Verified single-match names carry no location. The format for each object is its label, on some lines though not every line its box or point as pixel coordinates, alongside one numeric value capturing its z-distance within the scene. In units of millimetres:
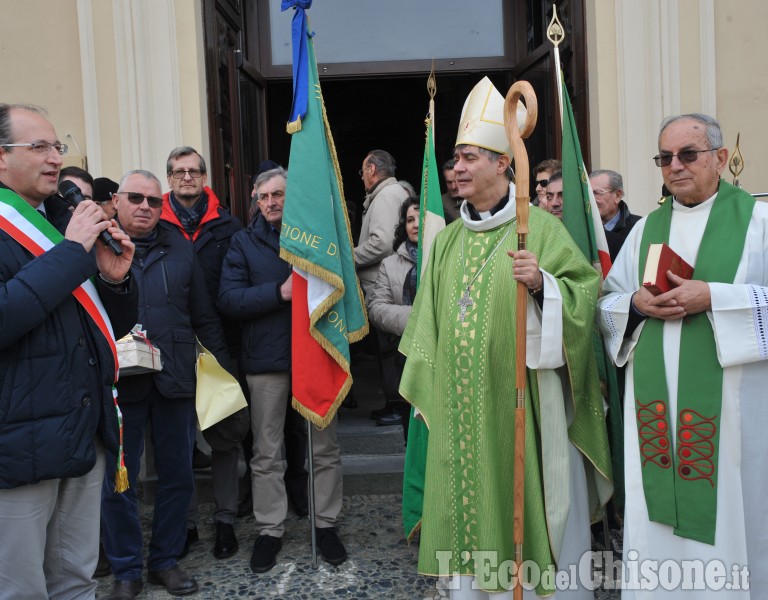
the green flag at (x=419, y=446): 4031
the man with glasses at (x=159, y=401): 3715
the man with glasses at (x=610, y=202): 4328
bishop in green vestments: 2951
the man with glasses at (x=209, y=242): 4242
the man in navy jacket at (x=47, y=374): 2402
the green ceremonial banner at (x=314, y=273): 3959
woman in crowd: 4320
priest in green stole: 2764
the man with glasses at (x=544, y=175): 4575
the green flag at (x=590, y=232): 3371
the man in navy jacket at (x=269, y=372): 4078
